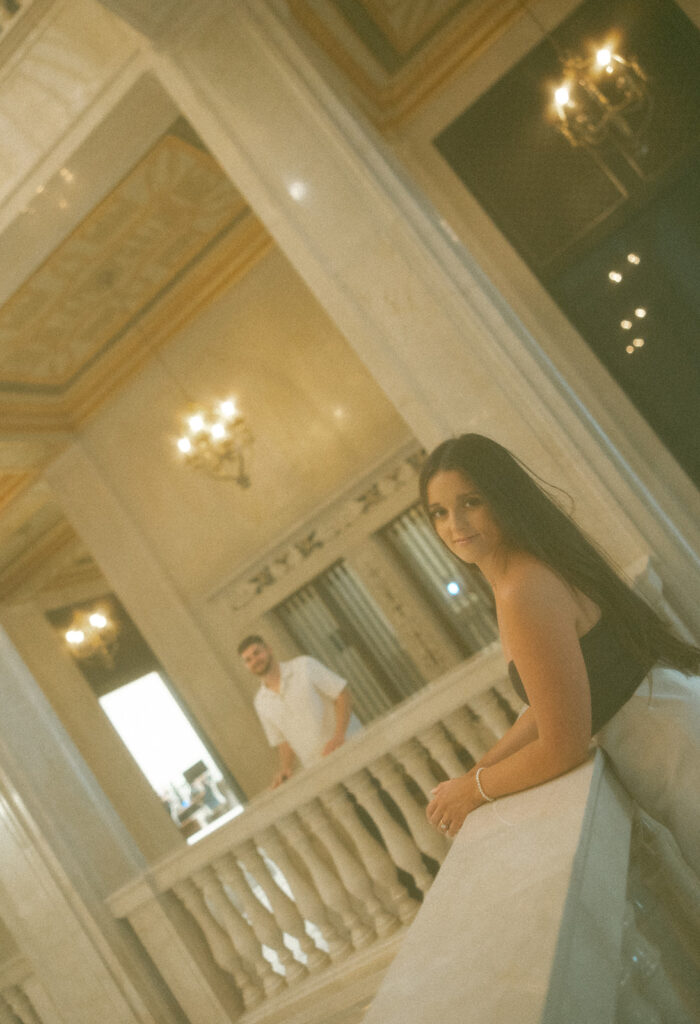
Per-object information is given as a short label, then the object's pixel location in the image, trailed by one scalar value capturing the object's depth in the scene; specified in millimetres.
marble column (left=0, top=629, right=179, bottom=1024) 3879
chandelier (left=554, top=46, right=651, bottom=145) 5371
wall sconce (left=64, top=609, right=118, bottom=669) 11523
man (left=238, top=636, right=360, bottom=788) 4648
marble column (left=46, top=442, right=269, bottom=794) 8438
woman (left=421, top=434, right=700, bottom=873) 1559
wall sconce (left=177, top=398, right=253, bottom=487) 7719
